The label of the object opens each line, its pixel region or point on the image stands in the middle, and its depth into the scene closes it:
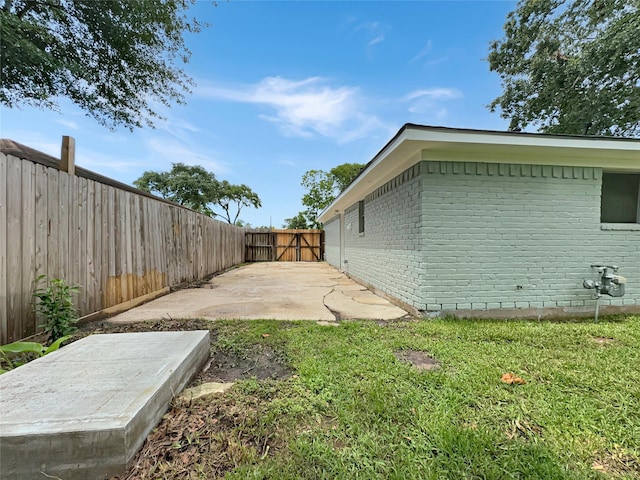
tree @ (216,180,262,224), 27.43
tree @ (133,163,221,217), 22.64
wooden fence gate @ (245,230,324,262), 16.80
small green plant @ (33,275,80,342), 2.83
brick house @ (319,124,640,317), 3.95
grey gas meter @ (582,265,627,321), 3.88
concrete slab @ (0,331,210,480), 1.22
